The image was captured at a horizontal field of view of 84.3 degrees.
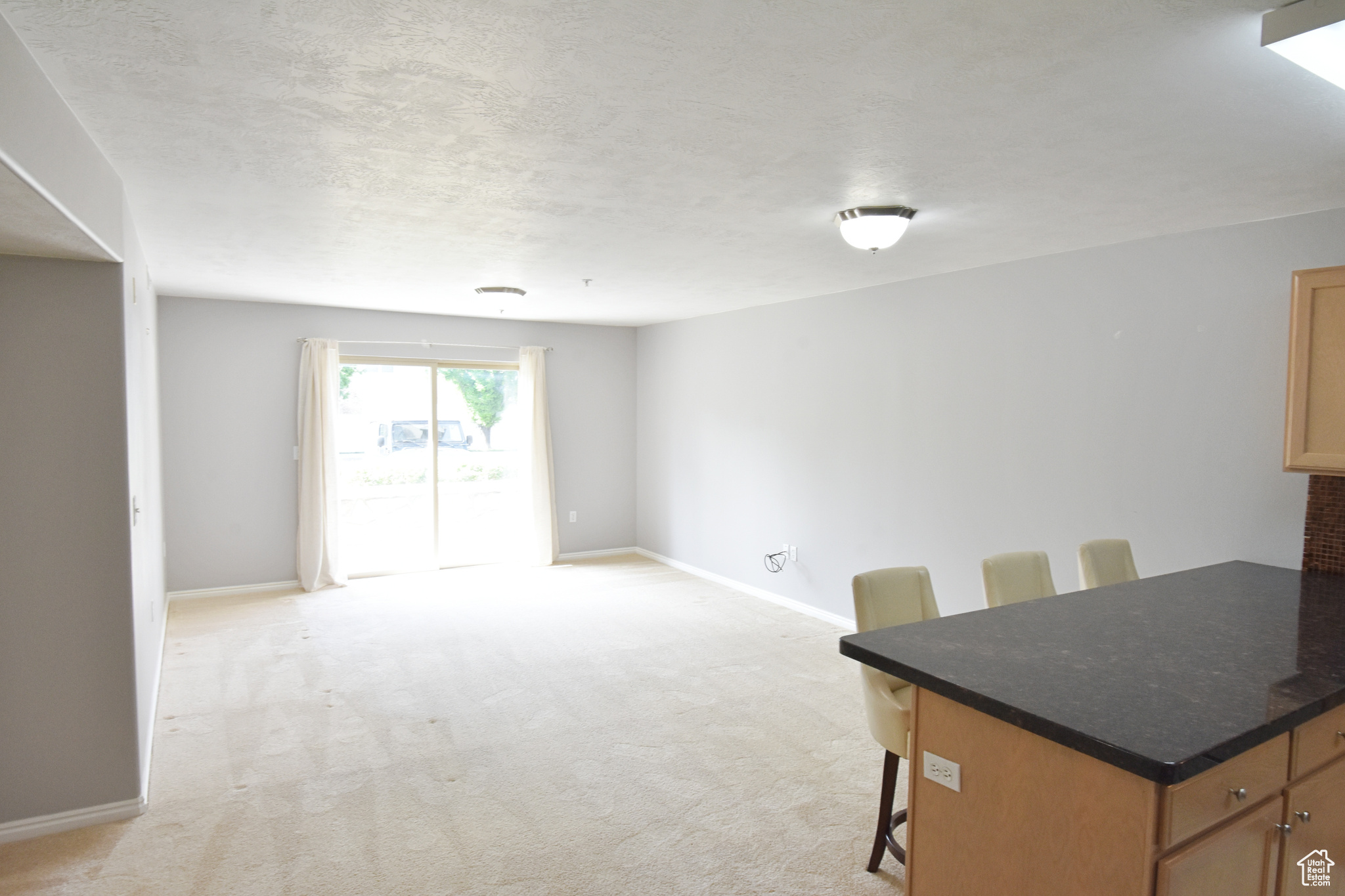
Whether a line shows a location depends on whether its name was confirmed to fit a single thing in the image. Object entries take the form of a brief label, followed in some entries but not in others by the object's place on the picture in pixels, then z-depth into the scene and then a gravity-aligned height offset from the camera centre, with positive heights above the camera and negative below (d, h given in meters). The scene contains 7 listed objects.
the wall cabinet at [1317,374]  2.66 +0.18
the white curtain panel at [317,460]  6.30 -0.37
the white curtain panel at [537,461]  7.29 -0.42
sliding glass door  6.73 -0.44
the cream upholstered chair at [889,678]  2.28 -0.81
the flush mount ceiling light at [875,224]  3.06 +0.81
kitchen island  1.43 -0.71
